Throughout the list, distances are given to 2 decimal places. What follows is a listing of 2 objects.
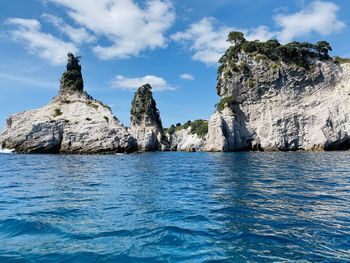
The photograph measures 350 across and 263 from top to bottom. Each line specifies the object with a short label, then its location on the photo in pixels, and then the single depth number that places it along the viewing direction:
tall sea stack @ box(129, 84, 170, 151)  125.99
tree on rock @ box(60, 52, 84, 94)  90.12
